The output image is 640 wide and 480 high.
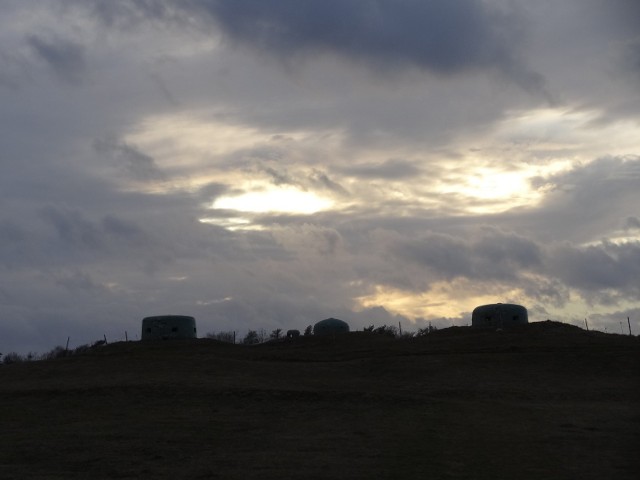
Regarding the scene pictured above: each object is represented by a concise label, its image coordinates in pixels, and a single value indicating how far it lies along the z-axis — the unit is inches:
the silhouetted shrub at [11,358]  3122.0
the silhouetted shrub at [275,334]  3233.3
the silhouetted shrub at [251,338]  3380.9
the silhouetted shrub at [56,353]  2919.8
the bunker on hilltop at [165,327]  2389.3
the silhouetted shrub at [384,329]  2940.0
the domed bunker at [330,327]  2587.1
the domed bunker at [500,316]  2241.6
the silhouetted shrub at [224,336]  3368.6
